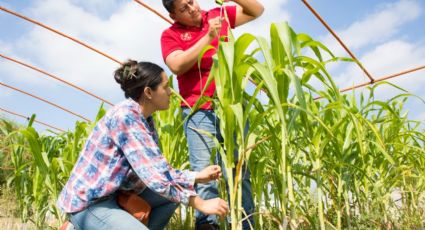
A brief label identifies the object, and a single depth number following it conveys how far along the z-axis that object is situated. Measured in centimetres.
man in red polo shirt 124
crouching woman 98
